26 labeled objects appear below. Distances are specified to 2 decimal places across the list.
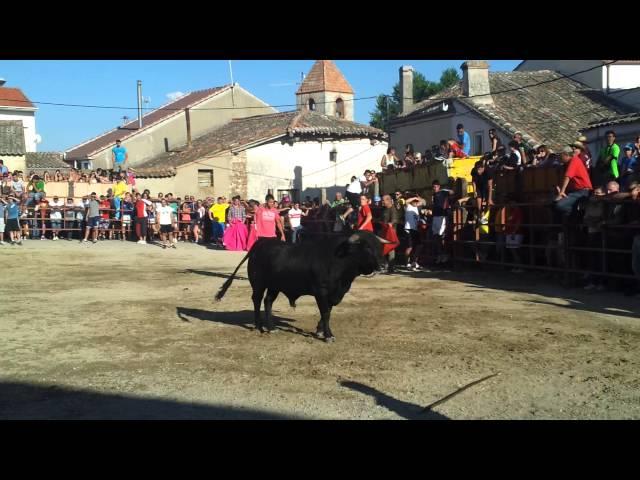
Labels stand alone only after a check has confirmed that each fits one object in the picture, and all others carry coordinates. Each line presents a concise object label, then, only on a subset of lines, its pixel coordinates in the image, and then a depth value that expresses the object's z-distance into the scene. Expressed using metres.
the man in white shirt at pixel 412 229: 17.88
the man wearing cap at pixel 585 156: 14.01
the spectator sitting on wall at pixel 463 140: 18.94
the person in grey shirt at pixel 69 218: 26.16
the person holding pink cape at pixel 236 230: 25.27
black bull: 9.31
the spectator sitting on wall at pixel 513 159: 15.68
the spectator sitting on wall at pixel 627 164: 12.60
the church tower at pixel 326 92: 56.50
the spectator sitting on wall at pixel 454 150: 18.48
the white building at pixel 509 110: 28.11
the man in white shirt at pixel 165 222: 25.91
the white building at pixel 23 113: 58.94
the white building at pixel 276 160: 37.59
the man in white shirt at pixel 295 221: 24.20
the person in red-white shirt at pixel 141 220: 25.66
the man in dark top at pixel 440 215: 17.33
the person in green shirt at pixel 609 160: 13.18
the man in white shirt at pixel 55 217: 25.89
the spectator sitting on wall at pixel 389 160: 22.68
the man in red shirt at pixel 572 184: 13.12
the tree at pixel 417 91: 81.12
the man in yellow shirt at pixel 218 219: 26.67
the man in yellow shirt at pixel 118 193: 26.73
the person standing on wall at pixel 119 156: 32.44
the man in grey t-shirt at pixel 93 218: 25.50
